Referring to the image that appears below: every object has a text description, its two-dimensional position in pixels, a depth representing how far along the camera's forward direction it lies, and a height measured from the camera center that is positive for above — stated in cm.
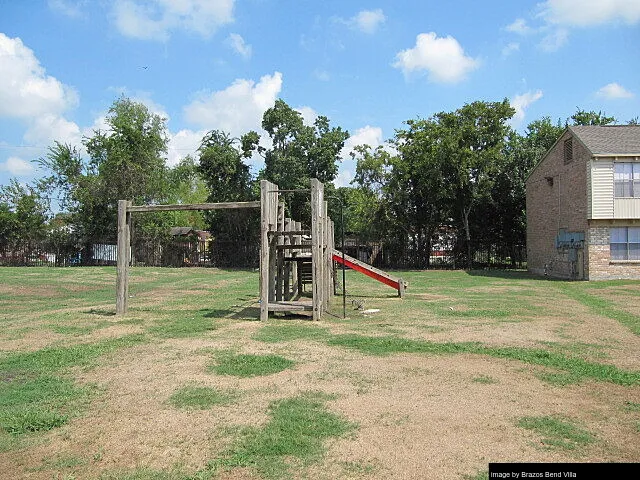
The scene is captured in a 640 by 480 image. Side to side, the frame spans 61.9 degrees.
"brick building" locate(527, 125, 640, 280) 2355 +222
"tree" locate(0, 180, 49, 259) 4016 +165
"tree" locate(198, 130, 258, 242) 3572 +529
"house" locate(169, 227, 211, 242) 5108 +162
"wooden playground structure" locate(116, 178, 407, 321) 1149 +5
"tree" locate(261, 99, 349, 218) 3347 +613
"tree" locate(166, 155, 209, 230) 5906 +745
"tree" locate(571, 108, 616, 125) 4028 +1003
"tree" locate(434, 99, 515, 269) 3123 +634
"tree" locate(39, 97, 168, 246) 3891 +506
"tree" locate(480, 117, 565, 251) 3456 +382
